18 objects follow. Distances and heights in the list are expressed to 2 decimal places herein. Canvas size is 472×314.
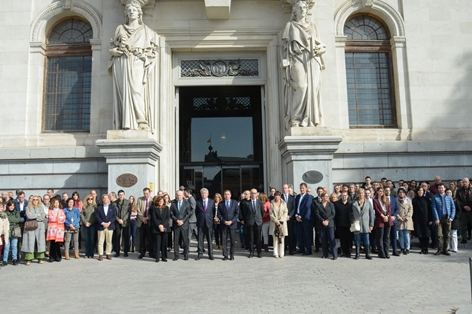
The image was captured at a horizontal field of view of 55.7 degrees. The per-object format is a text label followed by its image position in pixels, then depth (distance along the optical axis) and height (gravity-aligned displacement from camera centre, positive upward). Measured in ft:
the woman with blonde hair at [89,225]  40.29 -1.01
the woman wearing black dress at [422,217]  39.63 -0.82
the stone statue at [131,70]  47.03 +15.26
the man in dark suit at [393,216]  39.04 -0.64
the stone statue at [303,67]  47.55 +15.34
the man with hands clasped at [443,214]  39.19 -0.58
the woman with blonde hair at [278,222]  38.65 -0.98
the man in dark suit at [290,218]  40.55 -0.69
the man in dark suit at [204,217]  39.02 -0.43
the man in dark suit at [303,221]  39.96 -0.96
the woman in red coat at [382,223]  37.82 -1.26
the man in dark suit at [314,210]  39.34 -0.21
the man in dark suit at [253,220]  39.14 -0.77
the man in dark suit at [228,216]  38.83 -0.38
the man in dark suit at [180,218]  38.33 -0.46
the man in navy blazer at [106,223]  39.60 -0.79
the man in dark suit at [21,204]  40.29 +1.05
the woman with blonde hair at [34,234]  37.91 -1.60
